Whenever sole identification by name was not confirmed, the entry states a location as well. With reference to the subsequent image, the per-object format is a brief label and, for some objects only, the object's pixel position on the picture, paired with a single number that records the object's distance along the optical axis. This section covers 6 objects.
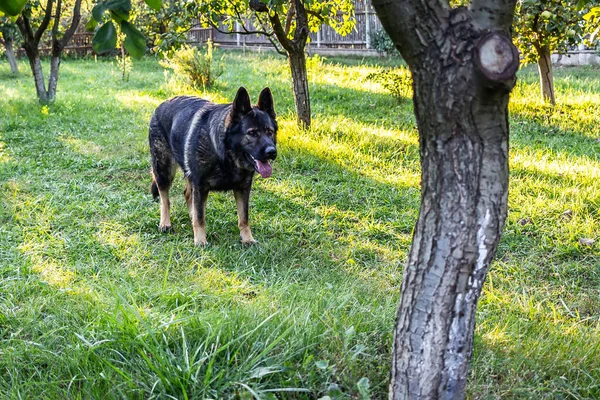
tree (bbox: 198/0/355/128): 7.18
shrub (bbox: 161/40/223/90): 11.98
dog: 4.38
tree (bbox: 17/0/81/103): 10.67
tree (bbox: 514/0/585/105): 8.20
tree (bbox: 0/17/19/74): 16.14
